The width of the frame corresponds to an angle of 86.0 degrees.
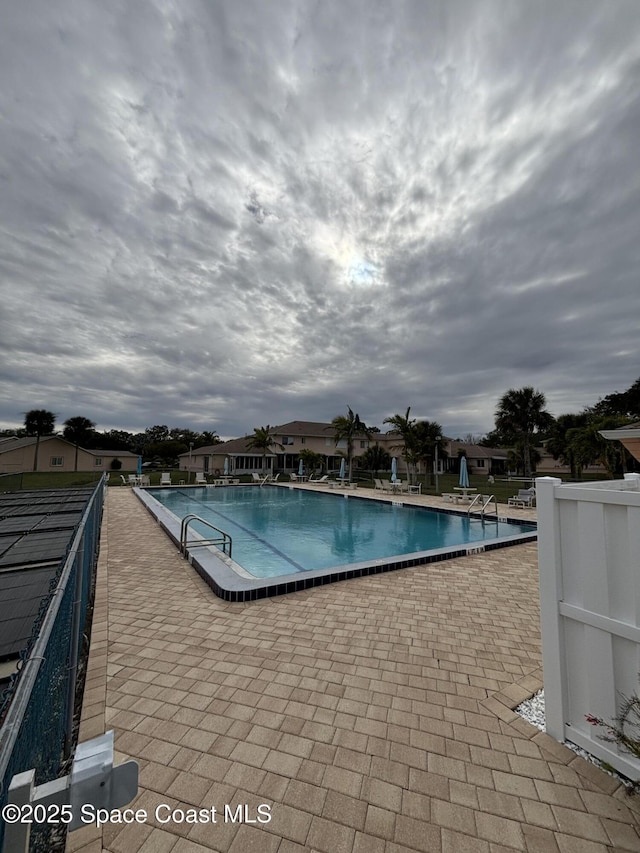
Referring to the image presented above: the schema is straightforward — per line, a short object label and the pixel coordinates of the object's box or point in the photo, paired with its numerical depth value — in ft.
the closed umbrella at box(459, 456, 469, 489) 57.35
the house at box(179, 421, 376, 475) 125.49
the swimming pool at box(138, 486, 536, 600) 22.45
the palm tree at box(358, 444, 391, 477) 117.60
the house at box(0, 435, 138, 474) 125.08
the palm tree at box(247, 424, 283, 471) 107.86
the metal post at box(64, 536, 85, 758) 7.83
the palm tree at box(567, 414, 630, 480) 61.67
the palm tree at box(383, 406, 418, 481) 75.00
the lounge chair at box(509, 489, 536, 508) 49.93
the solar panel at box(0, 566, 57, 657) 9.29
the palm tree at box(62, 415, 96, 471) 188.34
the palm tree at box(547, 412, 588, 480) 96.55
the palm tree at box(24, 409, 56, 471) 126.11
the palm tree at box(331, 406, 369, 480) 92.38
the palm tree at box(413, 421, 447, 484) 74.74
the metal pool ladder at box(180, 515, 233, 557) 22.30
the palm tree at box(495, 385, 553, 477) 104.37
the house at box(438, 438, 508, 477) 143.74
